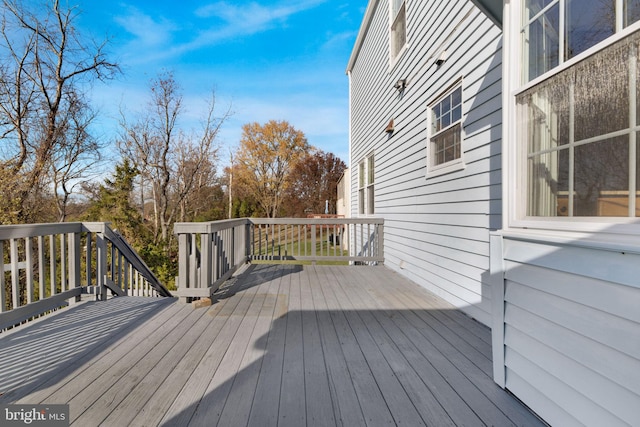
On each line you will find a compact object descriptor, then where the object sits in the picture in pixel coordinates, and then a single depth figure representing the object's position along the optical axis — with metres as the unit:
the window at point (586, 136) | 1.09
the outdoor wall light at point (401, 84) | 4.42
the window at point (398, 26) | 4.61
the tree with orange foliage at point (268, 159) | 22.06
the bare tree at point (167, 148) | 11.20
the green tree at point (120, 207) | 8.80
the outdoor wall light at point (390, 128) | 4.90
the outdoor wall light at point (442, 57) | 3.23
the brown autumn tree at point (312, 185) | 22.47
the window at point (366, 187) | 6.63
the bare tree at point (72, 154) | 8.52
